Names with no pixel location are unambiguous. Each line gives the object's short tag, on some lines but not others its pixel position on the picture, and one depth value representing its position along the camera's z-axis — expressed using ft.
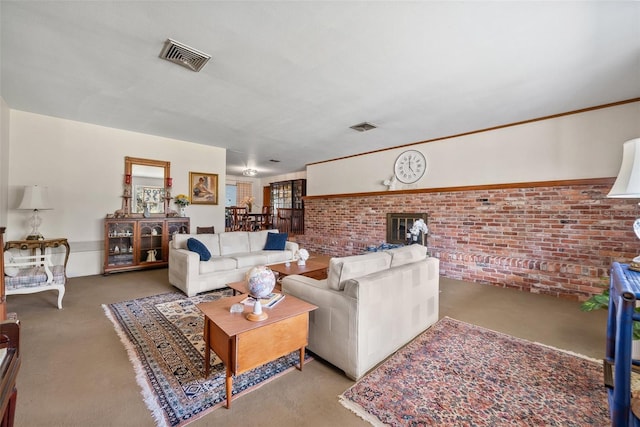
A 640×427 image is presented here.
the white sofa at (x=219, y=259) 11.35
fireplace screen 16.86
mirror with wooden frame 15.70
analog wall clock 16.81
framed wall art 18.15
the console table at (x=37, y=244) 11.66
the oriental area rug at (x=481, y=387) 4.92
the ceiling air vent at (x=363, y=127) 13.71
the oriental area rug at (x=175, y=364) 5.16
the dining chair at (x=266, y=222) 28.59
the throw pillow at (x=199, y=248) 11.86
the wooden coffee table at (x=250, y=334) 5.07
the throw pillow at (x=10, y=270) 9.16
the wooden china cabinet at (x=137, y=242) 14.60
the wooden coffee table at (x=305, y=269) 10.85
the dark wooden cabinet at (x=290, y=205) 28.58
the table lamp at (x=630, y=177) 5.28
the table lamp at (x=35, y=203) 12.02
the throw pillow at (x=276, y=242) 15.58
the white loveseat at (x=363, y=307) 5.91
